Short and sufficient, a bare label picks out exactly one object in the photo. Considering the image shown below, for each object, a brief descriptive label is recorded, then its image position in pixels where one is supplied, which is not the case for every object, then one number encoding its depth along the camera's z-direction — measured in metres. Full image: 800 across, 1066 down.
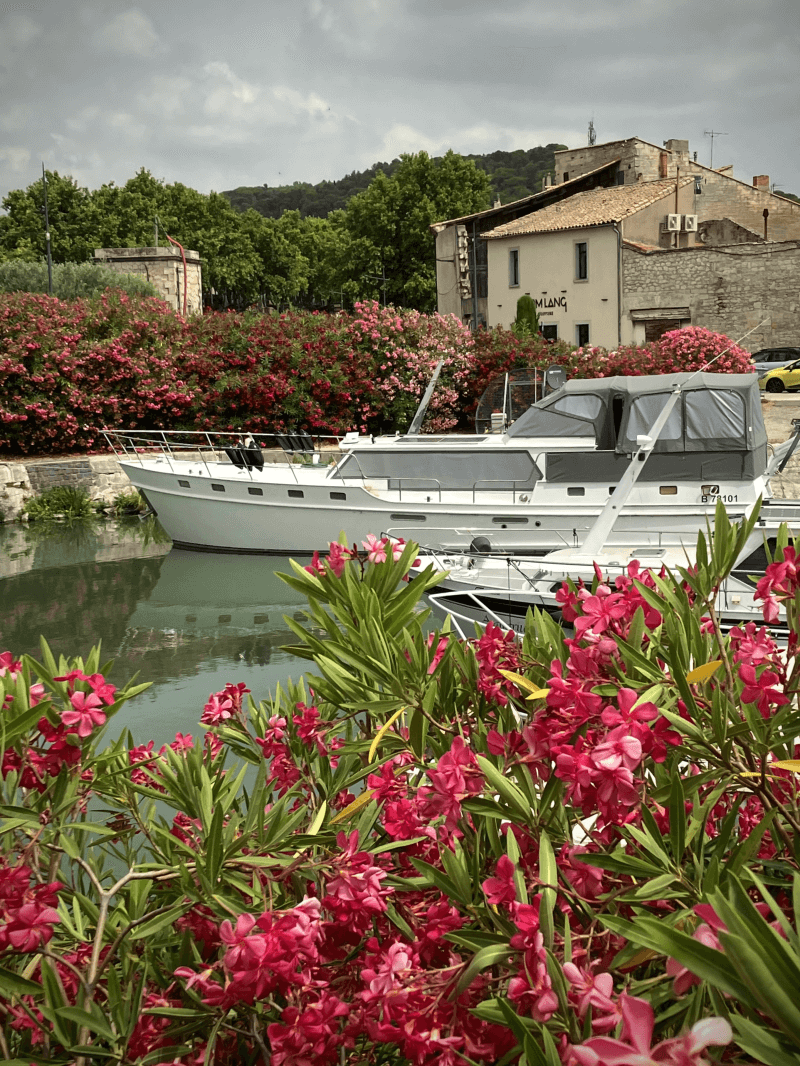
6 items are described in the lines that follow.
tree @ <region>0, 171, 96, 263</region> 54.66
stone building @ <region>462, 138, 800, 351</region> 32.44
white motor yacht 12.34
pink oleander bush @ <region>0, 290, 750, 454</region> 22.52
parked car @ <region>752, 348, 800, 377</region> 29.72
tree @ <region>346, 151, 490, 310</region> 48.88
